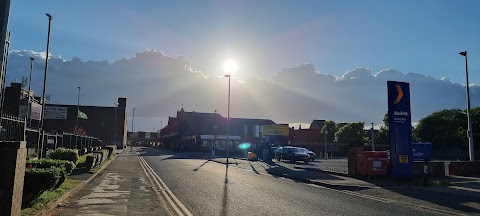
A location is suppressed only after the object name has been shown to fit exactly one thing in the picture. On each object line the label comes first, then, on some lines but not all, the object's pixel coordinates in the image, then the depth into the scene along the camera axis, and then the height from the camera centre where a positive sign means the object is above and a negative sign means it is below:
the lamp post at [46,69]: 23.78 +4.45
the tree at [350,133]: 78.31 +2.70
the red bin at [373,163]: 19.83 -0.83
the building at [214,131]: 74.38 +2.31
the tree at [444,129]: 62.31 +3.40
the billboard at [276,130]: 60.78 +2.24
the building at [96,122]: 100.94 +4.61
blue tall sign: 19.23 +0.93
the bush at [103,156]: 29.52 -1.33
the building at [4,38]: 7.21 +1.86
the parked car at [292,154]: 37.56 -0.98
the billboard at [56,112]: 89.72 +6.02
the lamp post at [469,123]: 24.89 +1.75
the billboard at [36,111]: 21.58 +1.54
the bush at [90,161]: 23.33 -1.34
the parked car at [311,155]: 43.02 -1.17
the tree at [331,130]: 87.12 +3.66
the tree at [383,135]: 79.49 +2.53
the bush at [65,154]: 22.58 -0.95
